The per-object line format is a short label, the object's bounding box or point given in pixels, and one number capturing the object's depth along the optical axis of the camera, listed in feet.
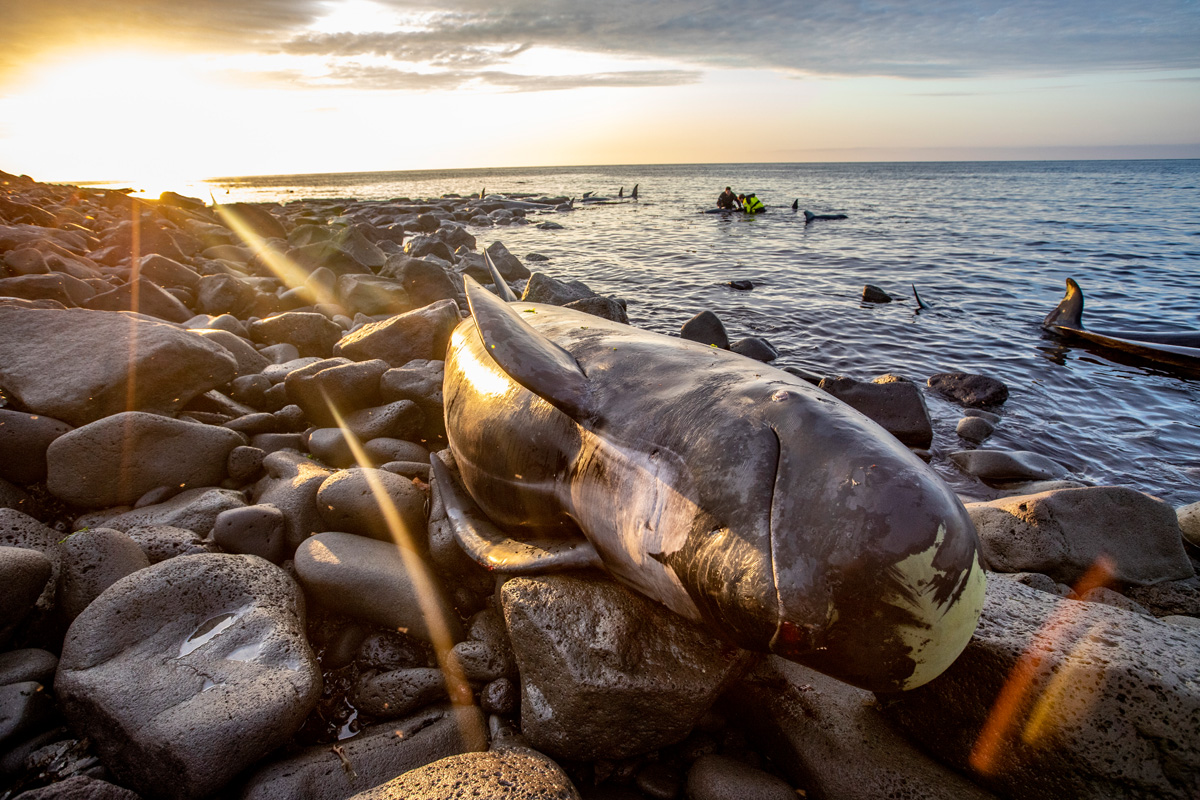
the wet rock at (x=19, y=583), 8.02
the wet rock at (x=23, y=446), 11.37
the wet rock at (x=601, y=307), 21.36
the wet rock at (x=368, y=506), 10.69
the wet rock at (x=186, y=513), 10.79
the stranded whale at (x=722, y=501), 5.16
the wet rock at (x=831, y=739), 6.91
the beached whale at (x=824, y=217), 93.36
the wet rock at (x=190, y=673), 6.80
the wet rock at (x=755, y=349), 25.12
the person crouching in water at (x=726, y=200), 107.32
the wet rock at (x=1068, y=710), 6.03
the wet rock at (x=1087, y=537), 11.94
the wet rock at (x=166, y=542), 9.84
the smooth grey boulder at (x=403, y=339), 18.03
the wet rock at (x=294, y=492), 10.97
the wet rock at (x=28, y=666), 7.64
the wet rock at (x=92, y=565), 8.71
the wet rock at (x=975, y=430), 20.03
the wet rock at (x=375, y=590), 9.41
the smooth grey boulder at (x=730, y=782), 7.04
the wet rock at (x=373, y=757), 7.02
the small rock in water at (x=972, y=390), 22.62
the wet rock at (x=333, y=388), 14.75
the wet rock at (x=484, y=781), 6.23
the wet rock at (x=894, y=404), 19.40
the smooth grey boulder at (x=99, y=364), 12.74
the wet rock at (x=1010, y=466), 17.22
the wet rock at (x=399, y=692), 8.28
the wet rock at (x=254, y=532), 10.22
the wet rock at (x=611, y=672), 7.23
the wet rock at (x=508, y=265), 42.60
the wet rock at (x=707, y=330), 25.85
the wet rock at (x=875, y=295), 39.24
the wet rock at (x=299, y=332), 21.17
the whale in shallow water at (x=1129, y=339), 26.96
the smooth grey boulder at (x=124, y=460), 11.19
